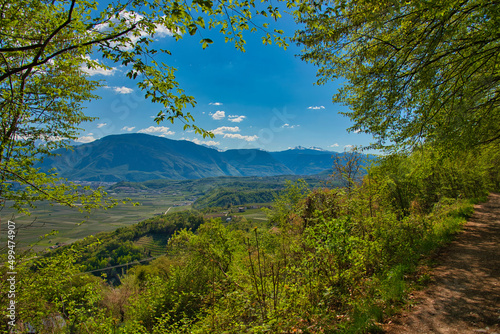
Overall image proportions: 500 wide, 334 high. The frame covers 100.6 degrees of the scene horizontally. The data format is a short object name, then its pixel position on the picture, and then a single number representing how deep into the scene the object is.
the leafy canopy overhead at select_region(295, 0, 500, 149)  5.68
